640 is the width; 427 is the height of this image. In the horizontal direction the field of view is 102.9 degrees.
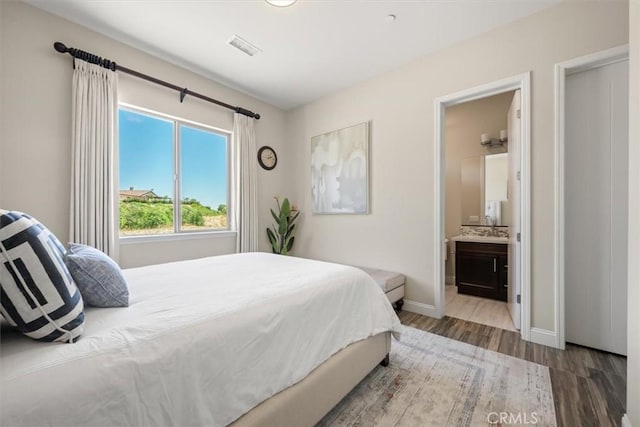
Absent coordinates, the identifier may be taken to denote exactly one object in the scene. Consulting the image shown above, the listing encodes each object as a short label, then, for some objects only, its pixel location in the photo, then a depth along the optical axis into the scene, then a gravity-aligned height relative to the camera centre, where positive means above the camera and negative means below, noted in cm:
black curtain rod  218 +140
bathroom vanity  331 -74
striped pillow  75 -23
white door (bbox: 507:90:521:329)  238 +12
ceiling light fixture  202 +168
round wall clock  389 +86
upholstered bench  266 -76
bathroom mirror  377 +35
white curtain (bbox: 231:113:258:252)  351 +39
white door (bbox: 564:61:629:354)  195 +4
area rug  139 -112
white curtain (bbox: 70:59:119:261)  223 +49
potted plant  390 -25
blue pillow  105 -28
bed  67 -48
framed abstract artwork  329 +58
